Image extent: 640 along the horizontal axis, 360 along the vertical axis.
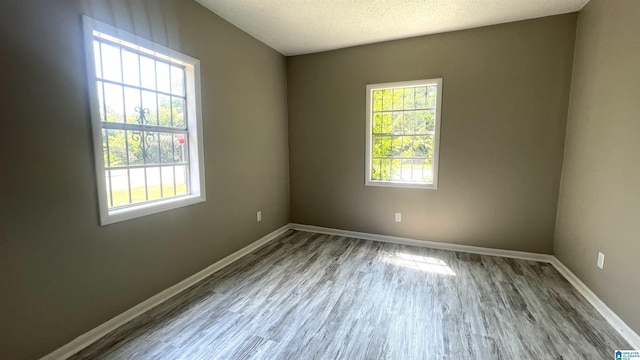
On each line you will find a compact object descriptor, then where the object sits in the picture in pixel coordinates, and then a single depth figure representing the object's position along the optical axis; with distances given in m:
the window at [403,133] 3.49
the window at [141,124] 1.93
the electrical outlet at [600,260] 2.24
